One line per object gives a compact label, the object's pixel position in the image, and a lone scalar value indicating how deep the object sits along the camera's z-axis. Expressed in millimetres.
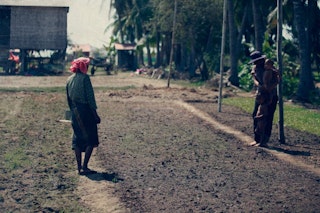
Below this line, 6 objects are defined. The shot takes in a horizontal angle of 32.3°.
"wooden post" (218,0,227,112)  17238
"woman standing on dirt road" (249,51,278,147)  11133
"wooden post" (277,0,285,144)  12008
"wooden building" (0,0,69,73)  35000
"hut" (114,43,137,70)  57531
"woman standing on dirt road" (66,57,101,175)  8625
